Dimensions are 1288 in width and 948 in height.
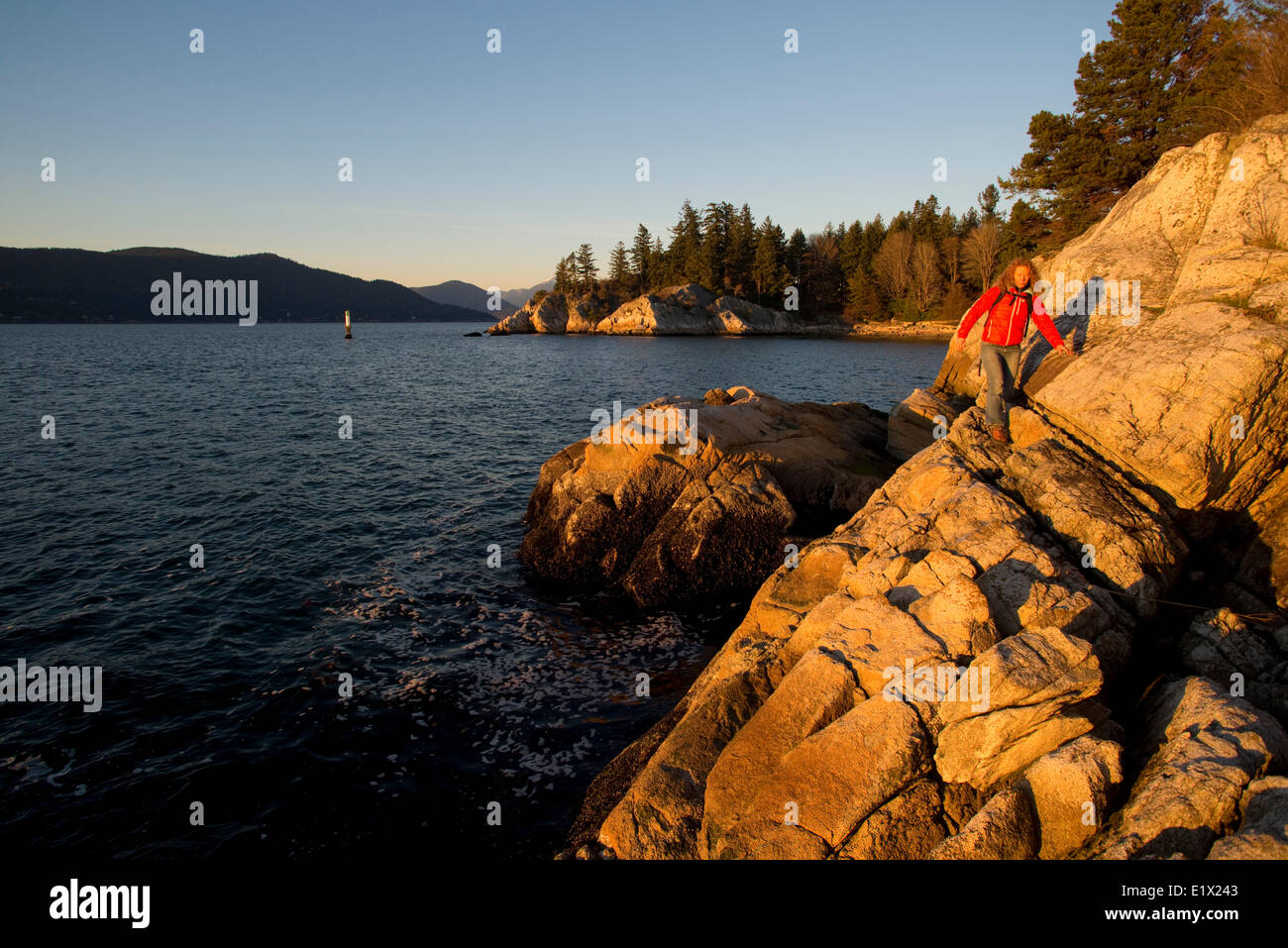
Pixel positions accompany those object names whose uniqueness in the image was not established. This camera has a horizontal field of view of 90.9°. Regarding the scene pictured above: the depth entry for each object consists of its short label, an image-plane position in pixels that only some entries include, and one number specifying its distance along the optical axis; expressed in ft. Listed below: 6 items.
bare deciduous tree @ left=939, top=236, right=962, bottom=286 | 338.54
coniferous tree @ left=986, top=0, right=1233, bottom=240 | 122.11
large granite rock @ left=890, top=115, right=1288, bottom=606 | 35.86
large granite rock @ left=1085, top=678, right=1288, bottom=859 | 19.25
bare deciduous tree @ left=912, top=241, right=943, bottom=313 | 340.39
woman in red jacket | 43.80
